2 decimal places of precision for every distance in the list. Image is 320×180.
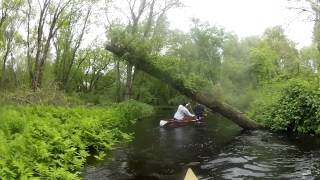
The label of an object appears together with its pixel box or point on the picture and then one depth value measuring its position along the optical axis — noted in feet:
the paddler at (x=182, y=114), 54.93
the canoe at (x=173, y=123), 52.22
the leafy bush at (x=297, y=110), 40.28
